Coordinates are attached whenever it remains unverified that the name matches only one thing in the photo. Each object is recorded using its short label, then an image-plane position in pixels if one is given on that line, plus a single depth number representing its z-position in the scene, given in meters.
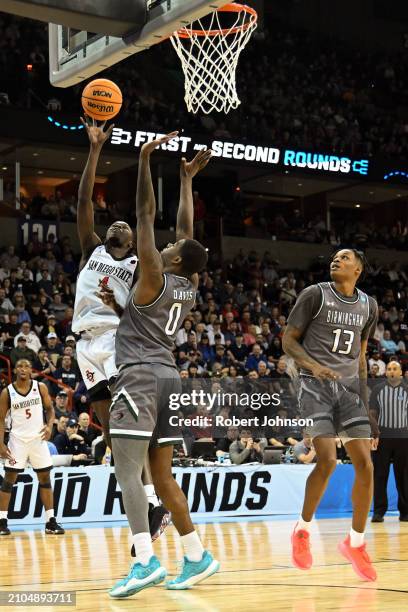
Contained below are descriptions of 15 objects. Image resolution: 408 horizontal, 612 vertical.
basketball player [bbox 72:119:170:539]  7.13
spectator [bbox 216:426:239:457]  15.47
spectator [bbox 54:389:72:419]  15.54
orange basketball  7.45
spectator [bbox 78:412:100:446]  15.25
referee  13.77
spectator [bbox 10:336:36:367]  16.38
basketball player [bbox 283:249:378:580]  6.64
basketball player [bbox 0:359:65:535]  11.81
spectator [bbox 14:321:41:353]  17.72
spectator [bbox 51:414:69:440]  14.96
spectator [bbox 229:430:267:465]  14.99
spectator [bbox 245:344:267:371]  19.75
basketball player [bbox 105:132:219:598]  5.70
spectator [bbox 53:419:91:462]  14.84
